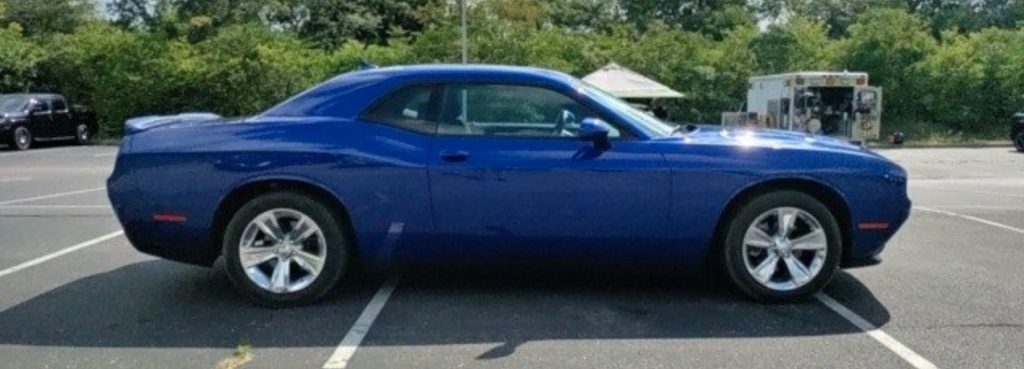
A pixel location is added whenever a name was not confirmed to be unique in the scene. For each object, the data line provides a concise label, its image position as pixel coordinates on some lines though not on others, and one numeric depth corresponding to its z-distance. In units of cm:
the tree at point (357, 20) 4038
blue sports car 491
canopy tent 1906
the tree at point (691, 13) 4503
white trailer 2019
